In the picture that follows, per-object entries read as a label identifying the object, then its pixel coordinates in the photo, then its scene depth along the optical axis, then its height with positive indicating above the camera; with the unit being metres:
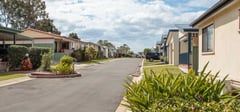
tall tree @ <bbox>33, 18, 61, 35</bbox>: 69.69 +6.72
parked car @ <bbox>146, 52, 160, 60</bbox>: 58.33 -0.19
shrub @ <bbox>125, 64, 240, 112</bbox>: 5.28 -0.77
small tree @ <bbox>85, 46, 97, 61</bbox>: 51.04 +0.33
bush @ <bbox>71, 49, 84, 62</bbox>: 48.66 -0.02
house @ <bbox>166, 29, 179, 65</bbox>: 36.22 +1.01
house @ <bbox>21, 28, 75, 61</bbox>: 46.06 +2.29
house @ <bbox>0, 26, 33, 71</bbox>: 27.50 +1.95
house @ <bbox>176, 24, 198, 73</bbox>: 21.97 +0.36
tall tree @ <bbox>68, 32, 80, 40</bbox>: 96.73 +6.07
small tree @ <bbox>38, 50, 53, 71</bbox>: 24.03 -0.54
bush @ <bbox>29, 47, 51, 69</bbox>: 29.34 -0.01
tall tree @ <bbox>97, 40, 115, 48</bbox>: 130.45 +5.30
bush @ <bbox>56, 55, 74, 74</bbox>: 22.77 -0.80
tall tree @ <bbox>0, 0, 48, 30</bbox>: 63.38 +8.90
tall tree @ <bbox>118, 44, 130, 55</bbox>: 131.05 +2.97
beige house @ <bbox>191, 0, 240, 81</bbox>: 10.98 +0.71
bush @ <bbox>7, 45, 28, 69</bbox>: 27.30 +0.07
